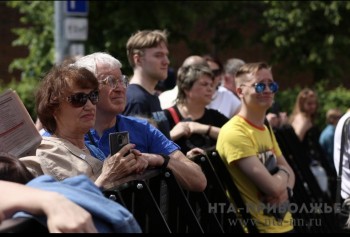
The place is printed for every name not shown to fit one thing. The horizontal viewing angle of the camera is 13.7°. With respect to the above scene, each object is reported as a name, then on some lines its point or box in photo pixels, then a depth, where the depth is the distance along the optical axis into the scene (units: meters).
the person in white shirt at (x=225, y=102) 14.66
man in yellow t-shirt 10.12
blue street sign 21.03
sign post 20.94
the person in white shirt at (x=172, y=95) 12.25
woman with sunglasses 6.71
